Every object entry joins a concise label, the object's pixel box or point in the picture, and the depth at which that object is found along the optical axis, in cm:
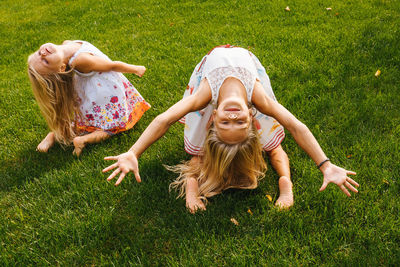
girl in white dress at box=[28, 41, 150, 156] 317
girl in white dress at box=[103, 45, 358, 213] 228
